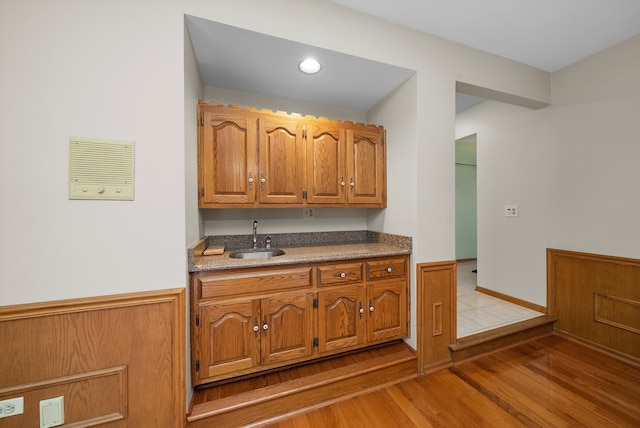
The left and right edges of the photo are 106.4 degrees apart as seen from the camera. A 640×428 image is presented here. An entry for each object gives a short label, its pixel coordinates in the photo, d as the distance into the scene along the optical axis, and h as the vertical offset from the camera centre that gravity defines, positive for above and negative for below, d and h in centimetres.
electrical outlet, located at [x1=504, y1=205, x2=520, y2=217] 280 +2
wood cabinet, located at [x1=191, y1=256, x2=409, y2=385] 142 -67
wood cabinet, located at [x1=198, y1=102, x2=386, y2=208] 171 +42
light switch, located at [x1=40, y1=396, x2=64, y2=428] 107 -89
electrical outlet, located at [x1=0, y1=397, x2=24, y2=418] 103 -83
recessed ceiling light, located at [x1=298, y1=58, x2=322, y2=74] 172 +108
